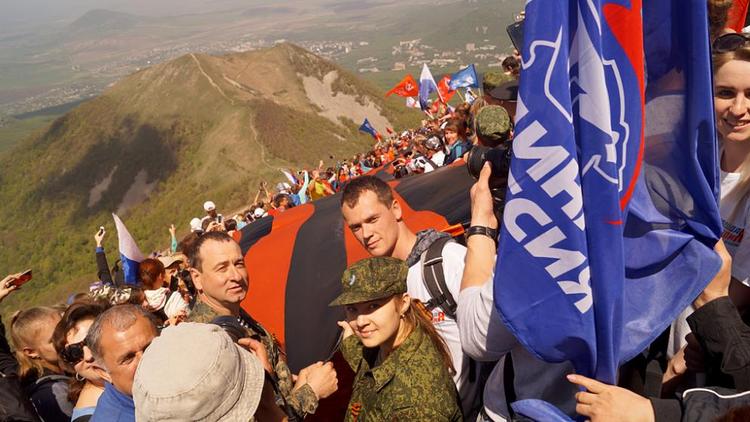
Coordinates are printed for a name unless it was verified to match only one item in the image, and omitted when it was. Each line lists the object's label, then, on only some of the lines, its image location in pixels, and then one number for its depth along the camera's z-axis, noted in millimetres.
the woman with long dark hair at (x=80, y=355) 2850
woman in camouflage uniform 2182
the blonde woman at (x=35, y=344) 3527
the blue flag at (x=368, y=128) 19412
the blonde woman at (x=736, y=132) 2049
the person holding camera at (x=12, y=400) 2797
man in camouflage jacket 3125
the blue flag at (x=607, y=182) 1497
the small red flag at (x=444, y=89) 18941
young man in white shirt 2410
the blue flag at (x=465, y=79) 16203
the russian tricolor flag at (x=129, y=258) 5621
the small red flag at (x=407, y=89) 18969
